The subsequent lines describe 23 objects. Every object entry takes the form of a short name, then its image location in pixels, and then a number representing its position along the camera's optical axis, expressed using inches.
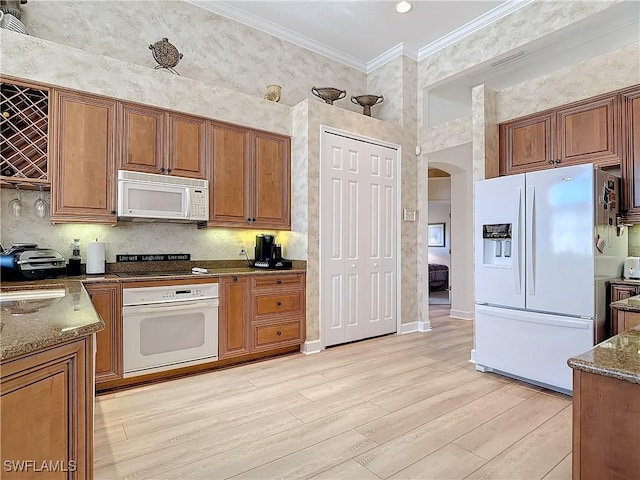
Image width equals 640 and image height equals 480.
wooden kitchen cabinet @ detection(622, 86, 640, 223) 118.8
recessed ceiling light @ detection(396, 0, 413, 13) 155.3
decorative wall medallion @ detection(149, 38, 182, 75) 137.0
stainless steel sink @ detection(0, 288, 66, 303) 71.9
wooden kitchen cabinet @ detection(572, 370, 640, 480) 39.0
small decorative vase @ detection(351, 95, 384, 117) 191.0
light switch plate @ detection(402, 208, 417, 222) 192.5
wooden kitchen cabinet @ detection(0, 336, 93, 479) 38.7
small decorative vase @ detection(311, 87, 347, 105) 174.9
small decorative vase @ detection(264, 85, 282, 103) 166.7
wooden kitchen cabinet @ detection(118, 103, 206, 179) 125.1
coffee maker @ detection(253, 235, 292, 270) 159.4
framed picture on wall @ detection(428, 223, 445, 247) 399.9
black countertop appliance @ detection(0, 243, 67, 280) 101.0
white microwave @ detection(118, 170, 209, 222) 122.8
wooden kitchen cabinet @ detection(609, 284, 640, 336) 104.7
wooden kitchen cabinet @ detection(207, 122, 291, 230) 143.6
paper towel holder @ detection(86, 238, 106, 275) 122.1
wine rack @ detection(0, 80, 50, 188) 106.7
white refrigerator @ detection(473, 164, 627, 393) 107.3
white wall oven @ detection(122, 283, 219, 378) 115.6
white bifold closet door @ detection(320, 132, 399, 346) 163.5
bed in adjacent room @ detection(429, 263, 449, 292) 344.5
